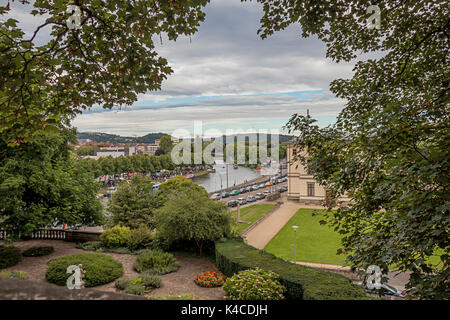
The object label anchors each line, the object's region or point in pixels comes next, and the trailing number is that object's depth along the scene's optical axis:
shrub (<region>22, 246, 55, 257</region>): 14.14
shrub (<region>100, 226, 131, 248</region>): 16.48
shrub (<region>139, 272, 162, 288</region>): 11.19
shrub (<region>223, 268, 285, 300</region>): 9.05
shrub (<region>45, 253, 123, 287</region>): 10.90
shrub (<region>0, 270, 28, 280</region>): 10.55
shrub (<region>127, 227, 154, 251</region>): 16.45
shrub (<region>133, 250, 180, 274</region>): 13.00
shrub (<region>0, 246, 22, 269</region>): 12.42
